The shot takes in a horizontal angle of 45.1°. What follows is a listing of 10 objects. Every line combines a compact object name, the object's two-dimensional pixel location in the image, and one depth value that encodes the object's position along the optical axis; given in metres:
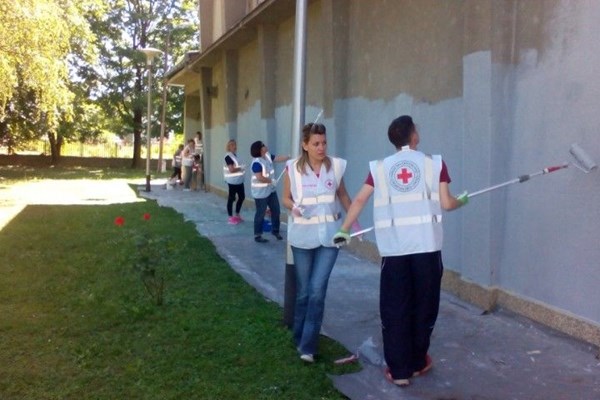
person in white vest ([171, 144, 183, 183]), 25.67
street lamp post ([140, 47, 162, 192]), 22.67
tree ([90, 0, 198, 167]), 42.88
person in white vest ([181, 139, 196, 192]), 23.47
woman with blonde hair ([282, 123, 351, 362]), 5.46
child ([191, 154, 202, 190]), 23.78
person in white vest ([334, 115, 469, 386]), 4.94
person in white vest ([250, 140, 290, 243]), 11.10
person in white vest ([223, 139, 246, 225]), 12.84
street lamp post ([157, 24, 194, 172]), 35.34
